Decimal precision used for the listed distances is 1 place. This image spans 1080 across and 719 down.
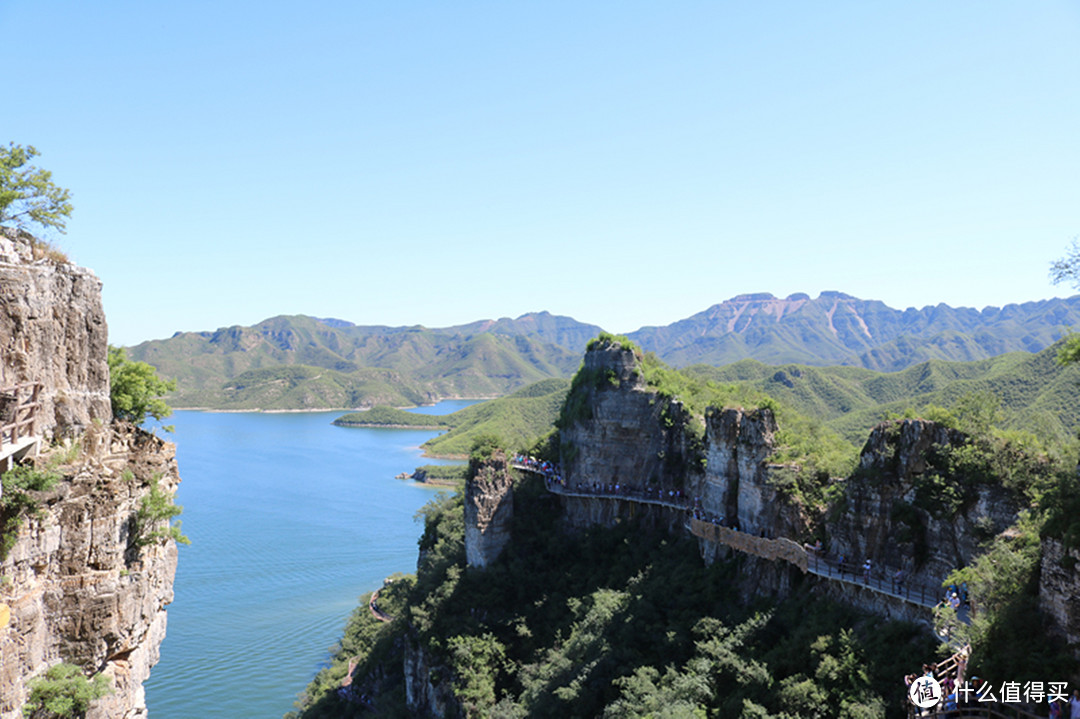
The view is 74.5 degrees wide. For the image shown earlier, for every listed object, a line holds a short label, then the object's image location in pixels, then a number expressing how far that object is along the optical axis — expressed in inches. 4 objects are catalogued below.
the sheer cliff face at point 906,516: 984.3
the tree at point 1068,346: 745.6
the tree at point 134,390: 811.4
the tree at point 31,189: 685.3
